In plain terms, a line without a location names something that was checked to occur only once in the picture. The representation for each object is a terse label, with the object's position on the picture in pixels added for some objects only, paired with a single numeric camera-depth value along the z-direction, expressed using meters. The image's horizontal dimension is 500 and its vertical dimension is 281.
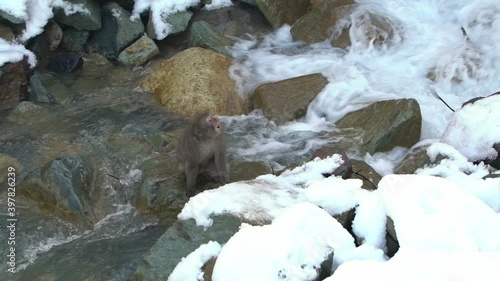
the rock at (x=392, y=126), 6.38
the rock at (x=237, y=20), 9.54
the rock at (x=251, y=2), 9.68
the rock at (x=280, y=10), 9.52
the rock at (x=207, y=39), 8.62
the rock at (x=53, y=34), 8.77
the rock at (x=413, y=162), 5.63
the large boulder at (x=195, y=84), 7.43
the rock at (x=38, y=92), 7.92
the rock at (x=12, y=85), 7.88
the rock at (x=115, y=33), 9.05
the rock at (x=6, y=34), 8.27
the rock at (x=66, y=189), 5.34
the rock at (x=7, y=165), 6.07
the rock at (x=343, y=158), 4.68
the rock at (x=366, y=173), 5.29
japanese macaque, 5.15
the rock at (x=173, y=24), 9.20
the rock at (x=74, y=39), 8.96
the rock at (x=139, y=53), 8.88
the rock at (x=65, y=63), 8.59
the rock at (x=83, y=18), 8.83
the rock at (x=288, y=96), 7.15
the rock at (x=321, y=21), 9.09
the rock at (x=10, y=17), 8.28
